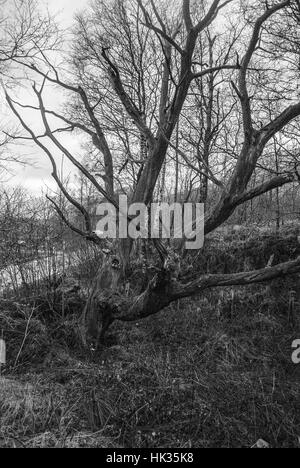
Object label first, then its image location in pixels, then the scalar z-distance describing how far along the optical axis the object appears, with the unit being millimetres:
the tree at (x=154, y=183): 4133
